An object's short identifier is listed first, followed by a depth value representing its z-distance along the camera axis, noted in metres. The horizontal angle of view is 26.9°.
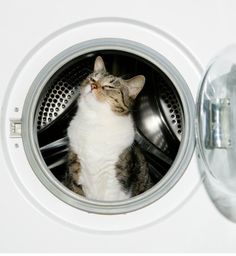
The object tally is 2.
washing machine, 1.19
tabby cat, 1.43
